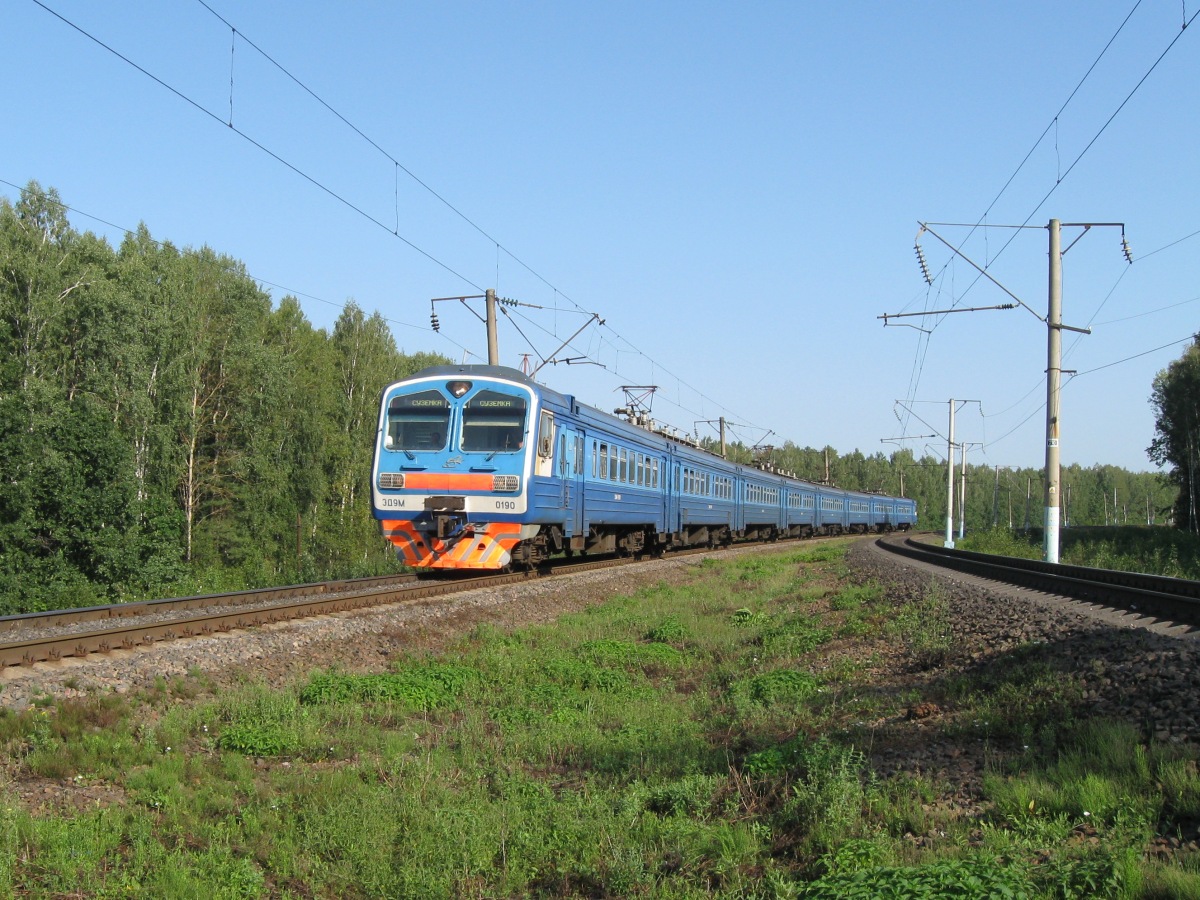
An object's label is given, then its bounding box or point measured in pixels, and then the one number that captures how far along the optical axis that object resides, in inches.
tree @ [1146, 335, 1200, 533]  2299.5
